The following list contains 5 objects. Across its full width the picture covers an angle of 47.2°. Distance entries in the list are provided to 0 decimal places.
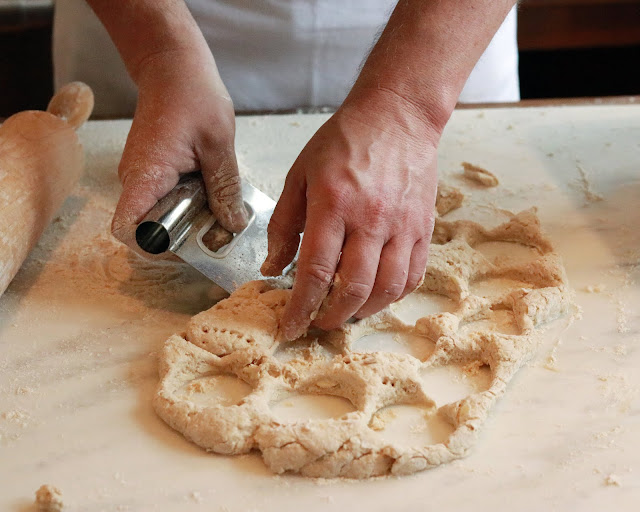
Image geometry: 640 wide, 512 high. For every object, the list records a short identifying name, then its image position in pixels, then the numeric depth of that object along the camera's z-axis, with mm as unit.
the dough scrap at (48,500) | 936
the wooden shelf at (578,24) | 3221
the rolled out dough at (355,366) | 1004
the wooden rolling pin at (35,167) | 1343
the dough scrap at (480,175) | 1684
